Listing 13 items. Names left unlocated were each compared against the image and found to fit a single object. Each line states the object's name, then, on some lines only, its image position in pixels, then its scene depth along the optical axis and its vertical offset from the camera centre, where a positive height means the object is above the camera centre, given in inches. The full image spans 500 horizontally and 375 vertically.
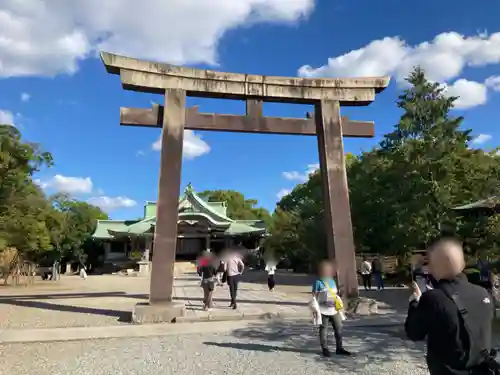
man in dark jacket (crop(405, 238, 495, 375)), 99.7 -5.0
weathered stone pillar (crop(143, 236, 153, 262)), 1384.4 +178.4
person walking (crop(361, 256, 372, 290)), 674.2 +38.6
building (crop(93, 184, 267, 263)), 1424.7 +222.3
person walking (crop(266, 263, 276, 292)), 666.2 +36.8
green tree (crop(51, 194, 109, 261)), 1281.6 +239.3
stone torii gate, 388.8 +170.8
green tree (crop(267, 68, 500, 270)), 765.9 +217.5
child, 249.9 -5.8
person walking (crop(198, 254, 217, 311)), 430.0 +20.3
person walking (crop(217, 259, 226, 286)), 520.2 +38.4
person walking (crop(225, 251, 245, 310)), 434.0 +26.5
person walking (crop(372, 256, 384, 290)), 677.9 +39.3
